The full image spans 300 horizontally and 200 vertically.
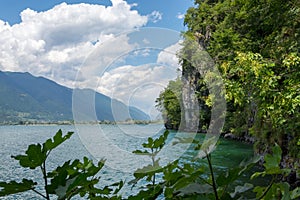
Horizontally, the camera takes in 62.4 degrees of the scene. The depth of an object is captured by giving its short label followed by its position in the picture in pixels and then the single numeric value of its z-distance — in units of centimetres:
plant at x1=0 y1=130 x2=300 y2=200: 106
